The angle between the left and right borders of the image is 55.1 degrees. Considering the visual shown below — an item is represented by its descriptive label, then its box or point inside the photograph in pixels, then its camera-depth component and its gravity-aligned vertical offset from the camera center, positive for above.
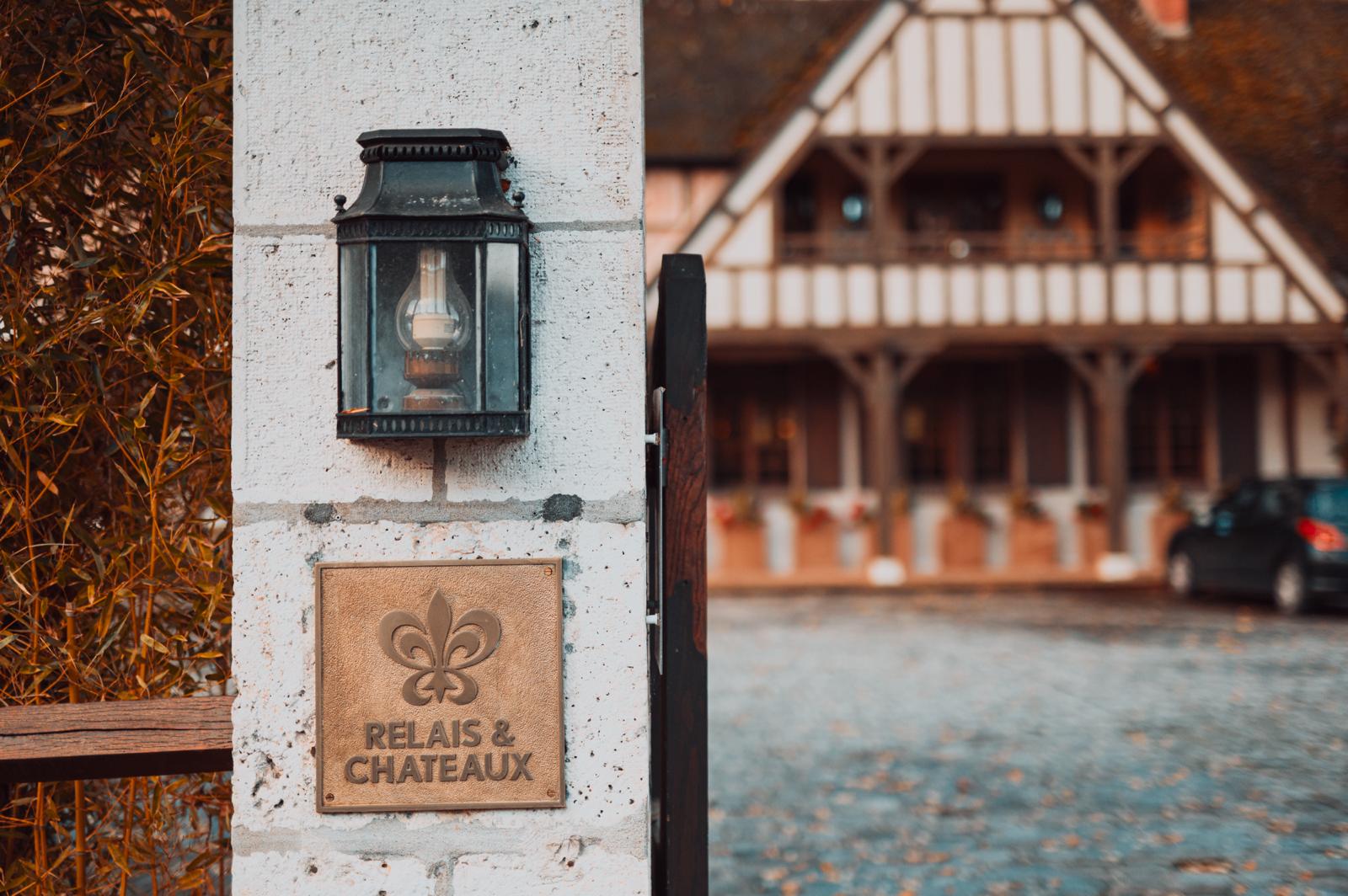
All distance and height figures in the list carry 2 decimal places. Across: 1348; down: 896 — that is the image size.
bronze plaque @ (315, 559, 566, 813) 2.24 -0.29
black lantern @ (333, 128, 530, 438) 2.13 +0.34
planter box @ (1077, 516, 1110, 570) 17.25 -0.54
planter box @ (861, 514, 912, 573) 17.17 -0.53
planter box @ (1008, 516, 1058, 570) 17.27 -0.56
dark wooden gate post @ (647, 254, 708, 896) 2.34 -0.12
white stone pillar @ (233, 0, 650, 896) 2.25 +0.08
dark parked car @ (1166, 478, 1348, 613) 12.20 -0.47
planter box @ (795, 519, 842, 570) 17.28 -0.61
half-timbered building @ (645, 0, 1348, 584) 15.91 +2.95
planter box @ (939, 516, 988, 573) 17.23 -0.58
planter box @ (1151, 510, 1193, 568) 17.22 -0.39
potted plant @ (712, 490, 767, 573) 17.16 -0.46
